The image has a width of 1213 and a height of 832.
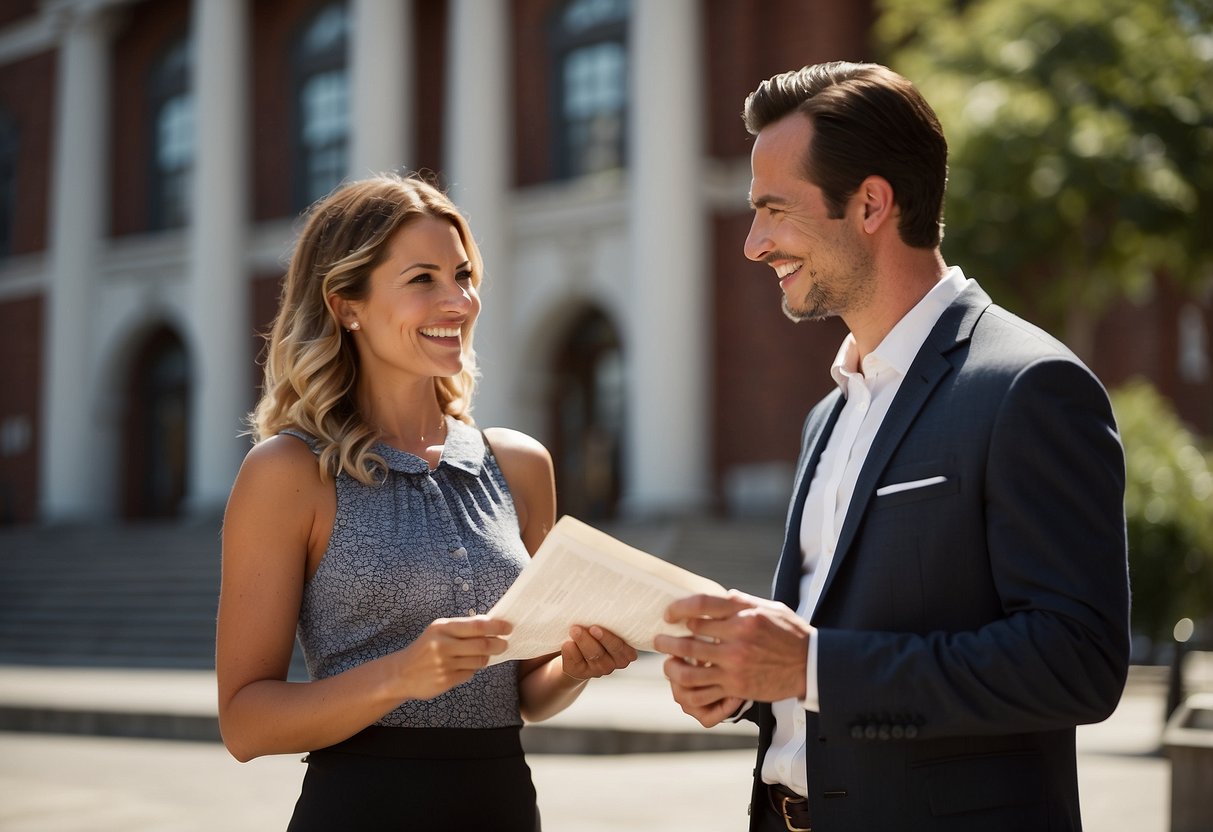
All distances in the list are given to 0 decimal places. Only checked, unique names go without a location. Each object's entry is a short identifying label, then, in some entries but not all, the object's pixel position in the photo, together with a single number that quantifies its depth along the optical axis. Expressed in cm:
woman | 272
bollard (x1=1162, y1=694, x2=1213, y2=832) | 535
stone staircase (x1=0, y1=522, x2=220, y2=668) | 1680
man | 223
